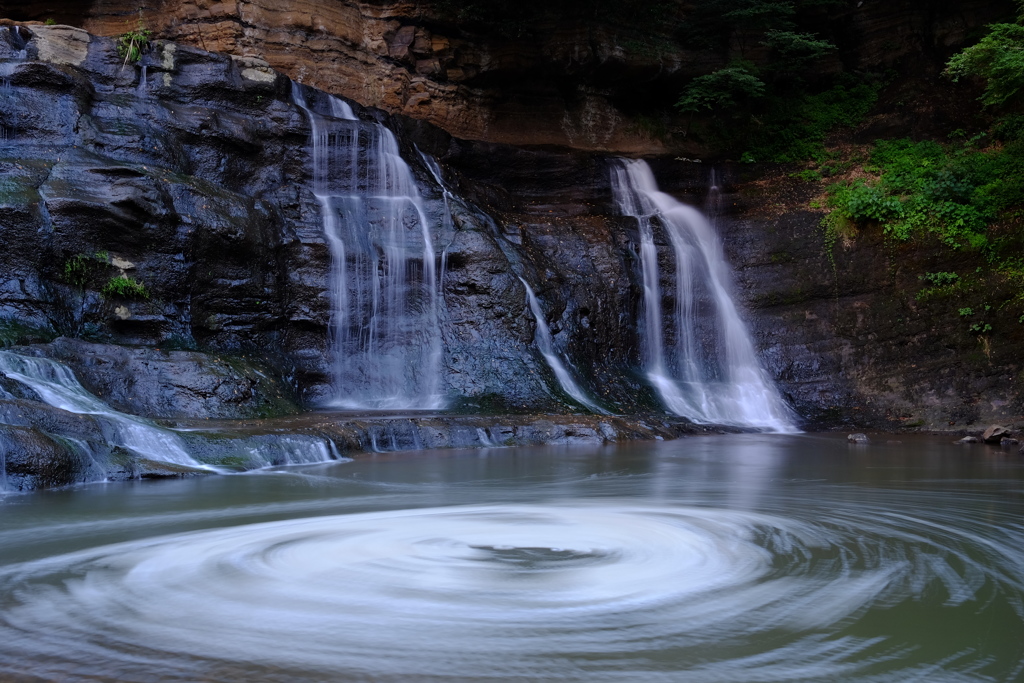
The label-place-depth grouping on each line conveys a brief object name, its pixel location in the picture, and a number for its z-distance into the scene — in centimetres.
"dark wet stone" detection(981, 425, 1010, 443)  1048
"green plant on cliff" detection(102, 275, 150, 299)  1062
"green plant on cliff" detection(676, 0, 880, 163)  1903
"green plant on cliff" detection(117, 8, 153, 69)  1313
